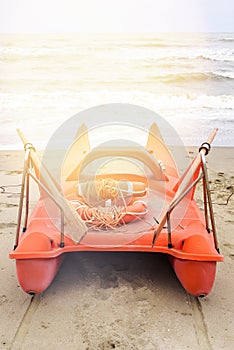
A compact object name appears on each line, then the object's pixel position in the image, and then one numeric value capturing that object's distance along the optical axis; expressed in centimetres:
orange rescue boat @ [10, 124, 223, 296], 306
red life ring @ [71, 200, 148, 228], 352
